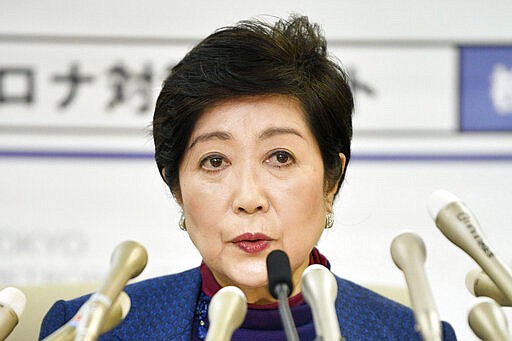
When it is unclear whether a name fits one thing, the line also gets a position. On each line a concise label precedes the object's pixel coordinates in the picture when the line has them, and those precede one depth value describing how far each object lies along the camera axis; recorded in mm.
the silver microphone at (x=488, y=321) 2875
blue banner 3791
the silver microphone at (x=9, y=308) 2917
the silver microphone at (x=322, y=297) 2851
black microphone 2882
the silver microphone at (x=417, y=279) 2846
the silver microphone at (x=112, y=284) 2858
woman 3107
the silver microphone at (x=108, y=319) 2868
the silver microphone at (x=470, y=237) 2902
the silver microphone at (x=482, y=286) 2955
